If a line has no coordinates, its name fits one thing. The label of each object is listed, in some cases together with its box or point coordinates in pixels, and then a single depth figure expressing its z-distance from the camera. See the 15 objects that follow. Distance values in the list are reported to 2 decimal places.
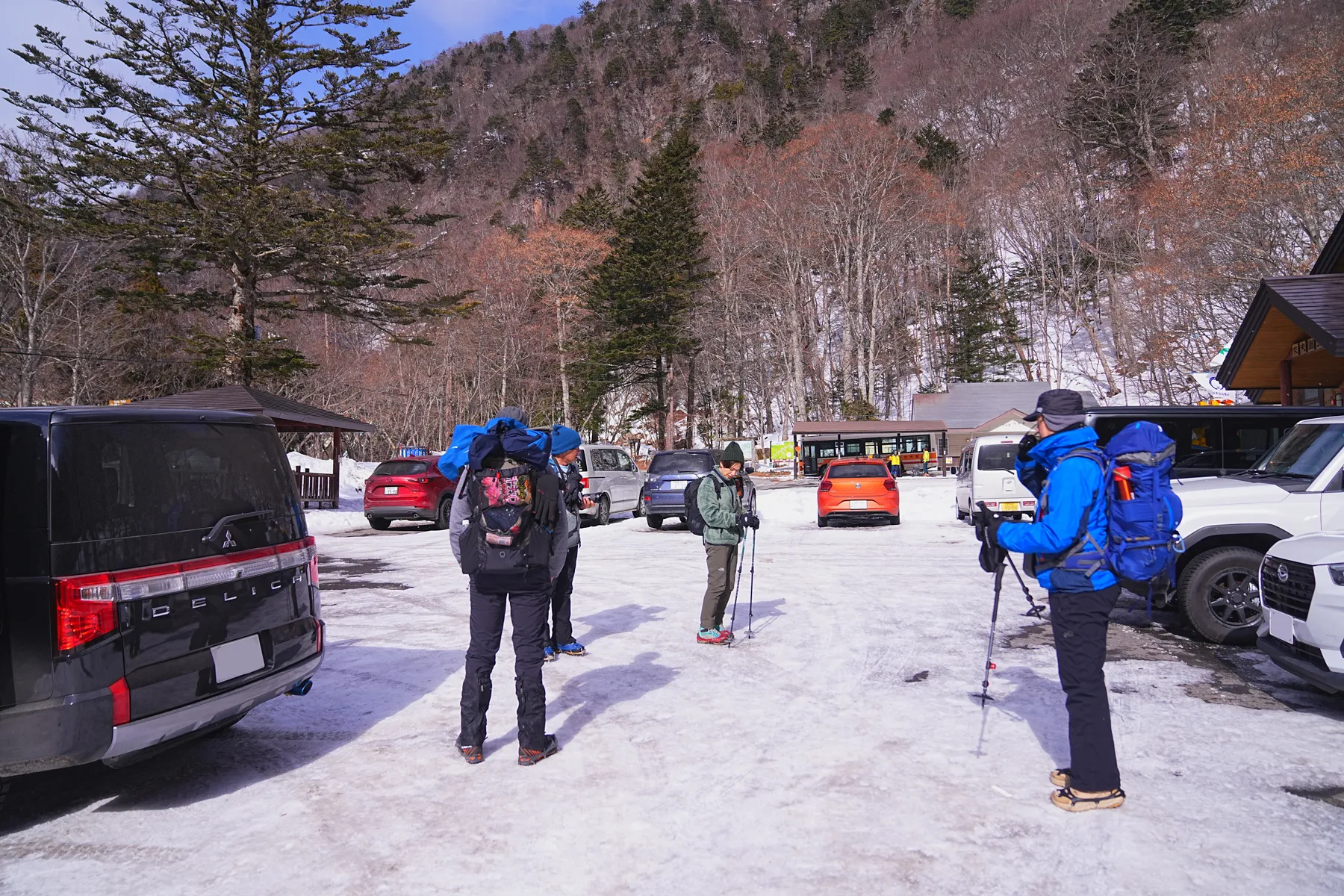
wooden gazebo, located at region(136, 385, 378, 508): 21.33
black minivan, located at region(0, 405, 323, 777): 3.52
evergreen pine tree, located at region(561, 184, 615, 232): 57.22
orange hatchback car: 18.58
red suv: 19.06
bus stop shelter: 49.91
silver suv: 19.48
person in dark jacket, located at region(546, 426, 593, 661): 7.15
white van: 16.36
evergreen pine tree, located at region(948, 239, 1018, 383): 62.31
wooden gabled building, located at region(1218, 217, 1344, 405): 12.29
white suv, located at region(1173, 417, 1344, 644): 6.80
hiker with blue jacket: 3.76
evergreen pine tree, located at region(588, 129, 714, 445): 50.03
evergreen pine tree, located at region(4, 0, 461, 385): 23.86
